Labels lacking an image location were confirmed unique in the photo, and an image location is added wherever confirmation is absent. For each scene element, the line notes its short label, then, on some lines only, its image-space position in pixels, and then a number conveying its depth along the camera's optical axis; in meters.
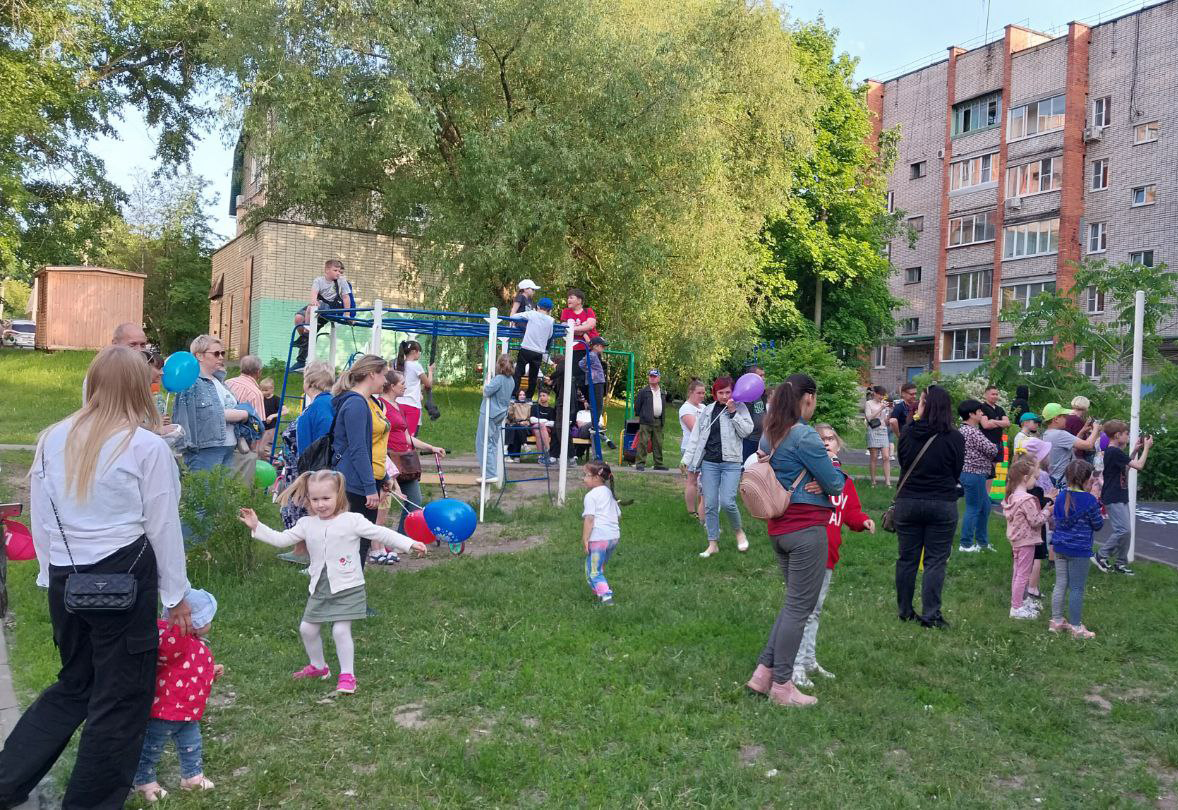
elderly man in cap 16.28
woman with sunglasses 7.91
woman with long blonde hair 3.57
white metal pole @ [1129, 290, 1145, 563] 10.16
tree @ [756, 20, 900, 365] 36.50
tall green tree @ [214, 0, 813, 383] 19.89
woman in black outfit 7.36
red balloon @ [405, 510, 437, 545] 7.79
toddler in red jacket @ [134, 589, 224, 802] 3.92
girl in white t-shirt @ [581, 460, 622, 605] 7.50
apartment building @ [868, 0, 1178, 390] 39.47
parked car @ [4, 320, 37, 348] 36.47
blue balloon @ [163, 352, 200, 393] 7.22
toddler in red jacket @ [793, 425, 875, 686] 5.98
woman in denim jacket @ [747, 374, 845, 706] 5.54
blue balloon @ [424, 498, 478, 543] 7.56
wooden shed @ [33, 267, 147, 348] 27.47
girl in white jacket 5.43
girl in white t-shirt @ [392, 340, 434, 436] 11.43
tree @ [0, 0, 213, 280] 23.73
